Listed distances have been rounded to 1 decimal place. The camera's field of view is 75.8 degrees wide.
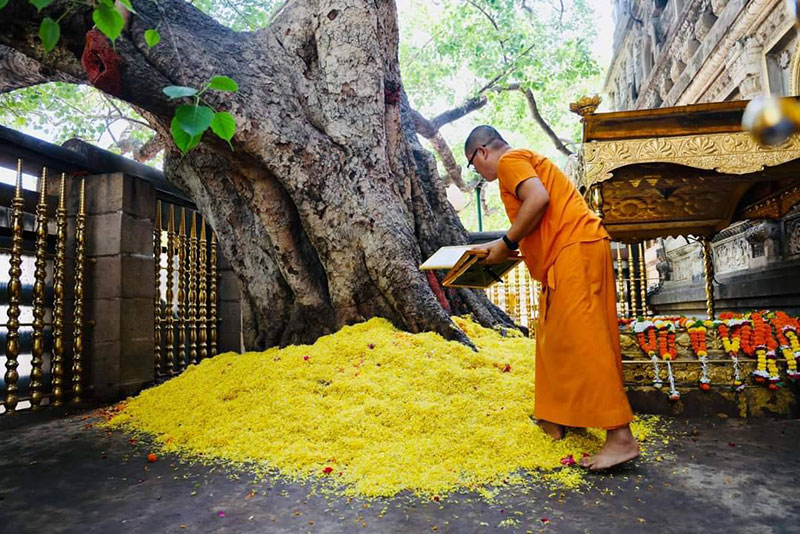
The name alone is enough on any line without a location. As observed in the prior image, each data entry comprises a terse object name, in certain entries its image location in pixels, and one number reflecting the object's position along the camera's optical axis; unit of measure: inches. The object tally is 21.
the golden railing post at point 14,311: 141.5
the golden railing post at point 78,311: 165.9
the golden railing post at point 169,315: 203.4
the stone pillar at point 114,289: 171.6
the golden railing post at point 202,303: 217.9
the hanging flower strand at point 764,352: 135.2
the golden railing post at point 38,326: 150.3
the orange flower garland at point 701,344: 139.8
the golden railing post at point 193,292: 214.7
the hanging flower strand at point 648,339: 143.3
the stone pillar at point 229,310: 235.0
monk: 96.7
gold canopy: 155.5
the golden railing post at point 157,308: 193.5
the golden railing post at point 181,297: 209.6
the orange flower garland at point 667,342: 143.2
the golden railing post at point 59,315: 159.9
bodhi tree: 147.9
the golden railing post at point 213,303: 225.8
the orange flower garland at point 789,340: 134.1
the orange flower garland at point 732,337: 139.6
